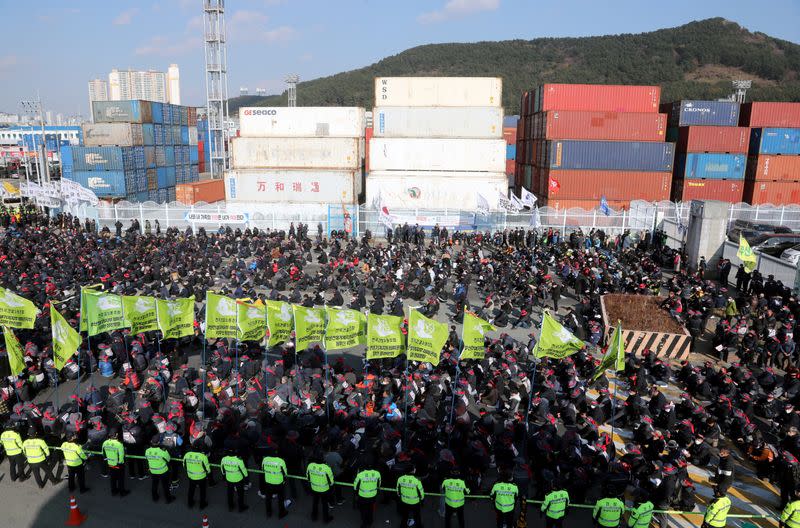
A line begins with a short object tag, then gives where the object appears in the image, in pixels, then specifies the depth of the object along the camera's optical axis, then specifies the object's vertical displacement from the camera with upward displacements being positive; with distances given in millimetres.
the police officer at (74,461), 9156 -5184
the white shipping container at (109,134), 44469 +1370
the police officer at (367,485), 8320 -4966
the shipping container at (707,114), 38281 +3375
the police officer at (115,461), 8984 -5094
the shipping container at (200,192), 39625 -2967
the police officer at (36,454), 9312 -5153
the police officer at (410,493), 8305 -5059
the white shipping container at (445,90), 37094 +4517
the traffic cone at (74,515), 8922 -5883
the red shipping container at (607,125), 35875 +2277
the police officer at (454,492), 8281 -5027
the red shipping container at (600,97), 37344 +4285
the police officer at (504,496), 8180 -5008
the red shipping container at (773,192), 36969 -1907
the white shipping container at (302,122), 37812 +2277
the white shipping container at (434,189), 36656 -2130
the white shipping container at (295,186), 36781 -2064
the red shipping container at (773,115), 37594 +3289
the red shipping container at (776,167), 36625 -264
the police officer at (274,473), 8523 -4922
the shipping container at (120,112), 45719 +3250
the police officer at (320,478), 8477 -4984
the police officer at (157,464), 8898 -5067
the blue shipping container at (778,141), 36250 +1493
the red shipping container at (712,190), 37438 -1875
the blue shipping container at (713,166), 36875 -267
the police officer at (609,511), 8076 -5128
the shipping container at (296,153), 37438 +108
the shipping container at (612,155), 35562 +342
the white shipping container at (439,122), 37250 +2393
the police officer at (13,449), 9430 -5168
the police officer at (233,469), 8625 -4921
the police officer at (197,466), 8664 -4943
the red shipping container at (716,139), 36688 +1545
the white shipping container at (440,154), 37094 +241
